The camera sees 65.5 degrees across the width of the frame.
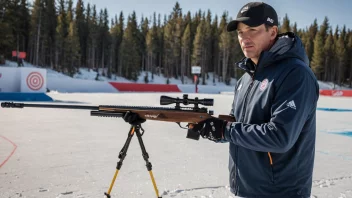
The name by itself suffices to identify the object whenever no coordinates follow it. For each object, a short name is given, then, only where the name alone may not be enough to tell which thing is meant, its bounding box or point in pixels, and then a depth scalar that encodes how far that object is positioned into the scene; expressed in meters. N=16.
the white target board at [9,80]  17.48
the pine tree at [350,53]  79.68
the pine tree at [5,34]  44.57
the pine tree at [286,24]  76.47
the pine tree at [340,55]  77.06
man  1.57
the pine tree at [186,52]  67.75
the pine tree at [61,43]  57.69
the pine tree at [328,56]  76.44
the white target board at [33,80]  17.62
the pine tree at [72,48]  57.25
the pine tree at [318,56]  73.91
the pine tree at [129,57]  63.31
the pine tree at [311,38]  79.41
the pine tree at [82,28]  68.25
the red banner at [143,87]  31.98
